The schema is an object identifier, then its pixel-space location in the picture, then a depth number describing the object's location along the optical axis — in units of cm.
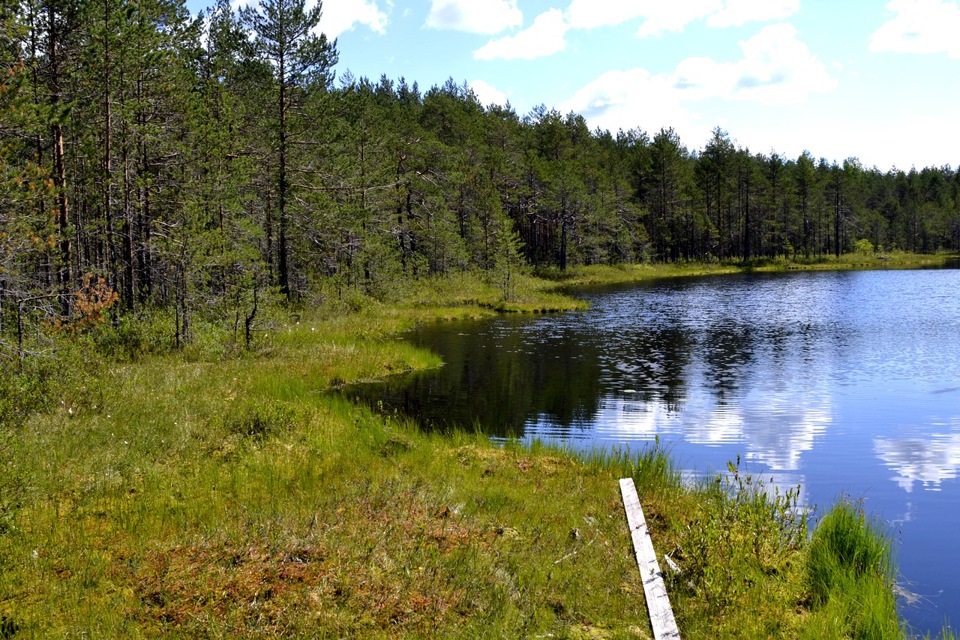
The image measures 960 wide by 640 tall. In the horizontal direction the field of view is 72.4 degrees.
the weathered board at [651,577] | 611
